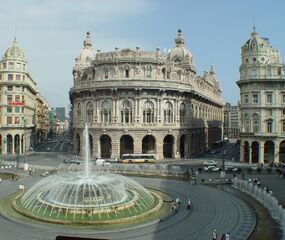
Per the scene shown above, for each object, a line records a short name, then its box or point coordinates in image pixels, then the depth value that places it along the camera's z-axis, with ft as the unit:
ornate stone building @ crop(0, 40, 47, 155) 217.84
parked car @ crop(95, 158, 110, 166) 163.05
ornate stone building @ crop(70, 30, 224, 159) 189.57
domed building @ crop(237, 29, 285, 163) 173.16
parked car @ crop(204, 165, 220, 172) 156.24
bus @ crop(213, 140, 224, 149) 295.39
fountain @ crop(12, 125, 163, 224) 80.57
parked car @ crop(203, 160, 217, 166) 171.99
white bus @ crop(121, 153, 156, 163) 182.20
